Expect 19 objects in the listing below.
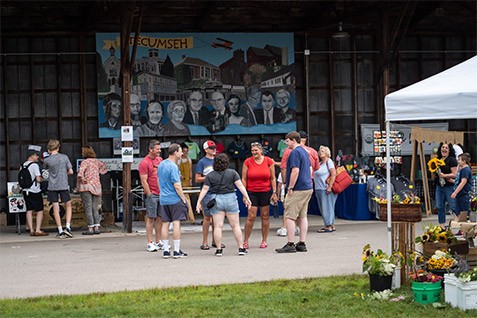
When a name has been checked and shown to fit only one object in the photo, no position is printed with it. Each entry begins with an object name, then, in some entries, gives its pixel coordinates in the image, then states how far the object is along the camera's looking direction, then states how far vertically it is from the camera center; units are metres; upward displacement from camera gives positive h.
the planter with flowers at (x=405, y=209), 11.04 -0.77
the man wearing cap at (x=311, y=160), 16.69 -0.26
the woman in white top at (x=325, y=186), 17.69 -0.77
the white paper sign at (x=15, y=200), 19.47 -1.02
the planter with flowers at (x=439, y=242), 10.92 -1.16
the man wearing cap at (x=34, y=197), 18.48 -0.92
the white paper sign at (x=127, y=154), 18.44 -0.11
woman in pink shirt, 18.48 -0.72
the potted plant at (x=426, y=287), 9.84 -1.50
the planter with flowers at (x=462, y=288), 9.47 -1.48
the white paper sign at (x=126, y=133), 18.34 +0.30
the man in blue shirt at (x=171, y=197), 14.10 -0.74
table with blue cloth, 20.55 -1.29
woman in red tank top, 15.14 -0.63
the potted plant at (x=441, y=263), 10.30 -1.31
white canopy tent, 10.16 +0.47
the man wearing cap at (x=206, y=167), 15.37 -0.34
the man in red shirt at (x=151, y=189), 15.10 -0.66
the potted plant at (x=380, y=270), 10.38 -1.38
